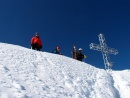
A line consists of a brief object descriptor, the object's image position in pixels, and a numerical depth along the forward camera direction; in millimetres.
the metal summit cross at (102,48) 29014
